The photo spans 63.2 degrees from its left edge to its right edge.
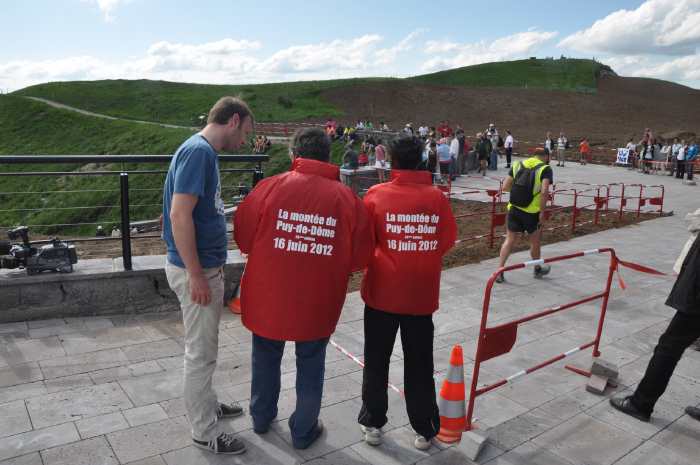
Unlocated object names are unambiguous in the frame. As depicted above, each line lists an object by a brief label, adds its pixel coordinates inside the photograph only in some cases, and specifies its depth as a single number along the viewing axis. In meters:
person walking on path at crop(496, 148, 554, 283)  7.23
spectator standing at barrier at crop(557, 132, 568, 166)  27.05
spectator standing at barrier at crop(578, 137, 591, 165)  28.83
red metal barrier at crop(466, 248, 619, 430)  3.62
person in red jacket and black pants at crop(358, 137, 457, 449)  3.26
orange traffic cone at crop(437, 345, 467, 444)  3.60
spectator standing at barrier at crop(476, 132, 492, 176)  22.77
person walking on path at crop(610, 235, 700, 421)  3.82
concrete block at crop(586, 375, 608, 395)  4.42
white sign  27.39
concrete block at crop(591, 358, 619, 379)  4.48
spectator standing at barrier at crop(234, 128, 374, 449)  3.07
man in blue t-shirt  2.96
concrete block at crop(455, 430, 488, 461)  3.42
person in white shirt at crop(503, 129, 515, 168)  25.16
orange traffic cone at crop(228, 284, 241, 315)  5.75
